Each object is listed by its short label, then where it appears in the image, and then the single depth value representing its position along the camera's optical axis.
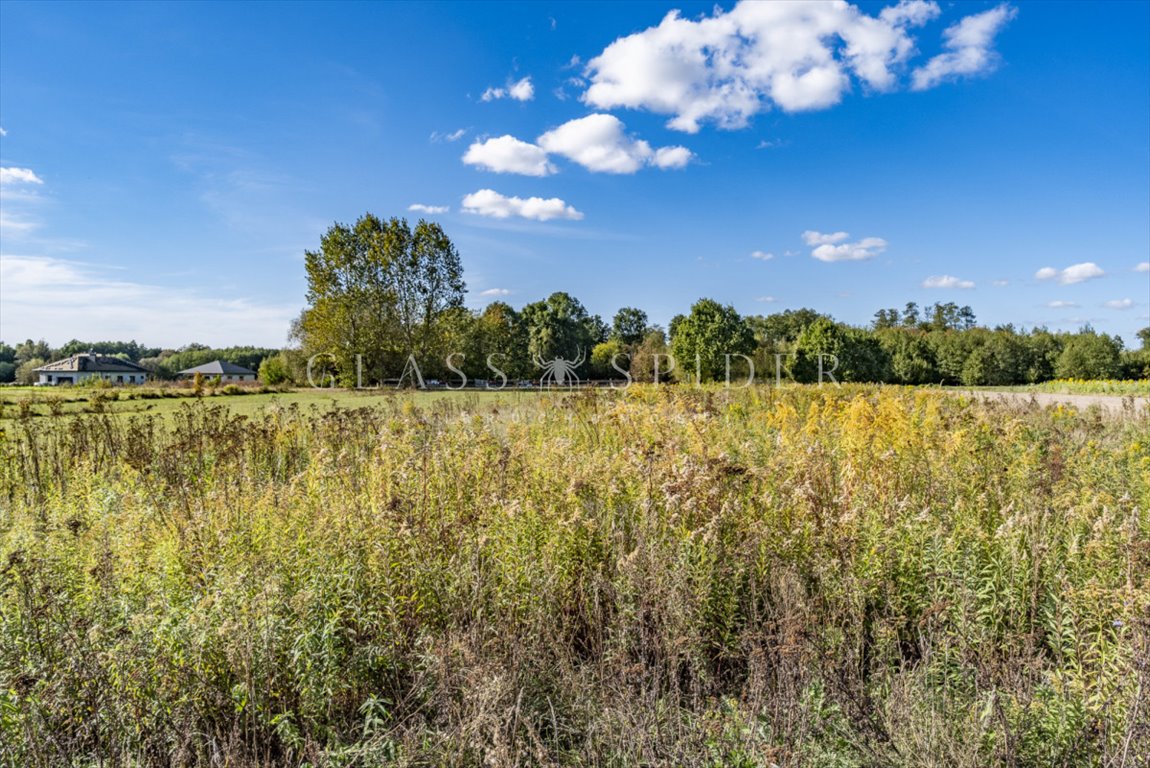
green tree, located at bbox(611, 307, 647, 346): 72.81
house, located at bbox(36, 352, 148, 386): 76.94
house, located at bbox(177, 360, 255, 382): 89.34
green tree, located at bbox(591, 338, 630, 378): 59.09
